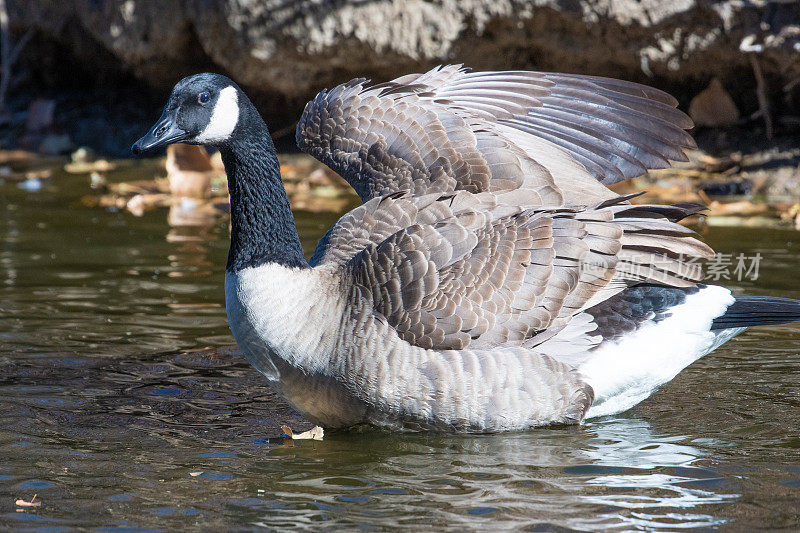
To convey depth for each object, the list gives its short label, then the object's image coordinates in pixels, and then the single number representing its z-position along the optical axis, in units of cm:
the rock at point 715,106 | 1169
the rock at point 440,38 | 1142
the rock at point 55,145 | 1405
